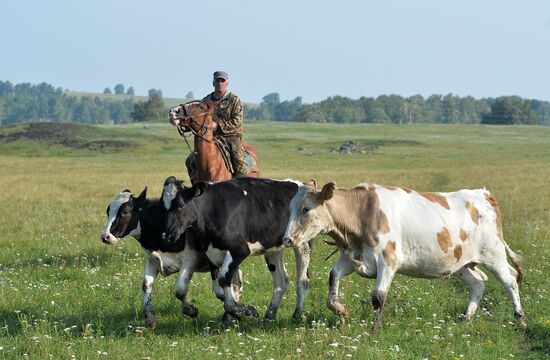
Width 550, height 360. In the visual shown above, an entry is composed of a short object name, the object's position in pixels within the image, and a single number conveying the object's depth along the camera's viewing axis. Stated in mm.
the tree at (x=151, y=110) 168625
